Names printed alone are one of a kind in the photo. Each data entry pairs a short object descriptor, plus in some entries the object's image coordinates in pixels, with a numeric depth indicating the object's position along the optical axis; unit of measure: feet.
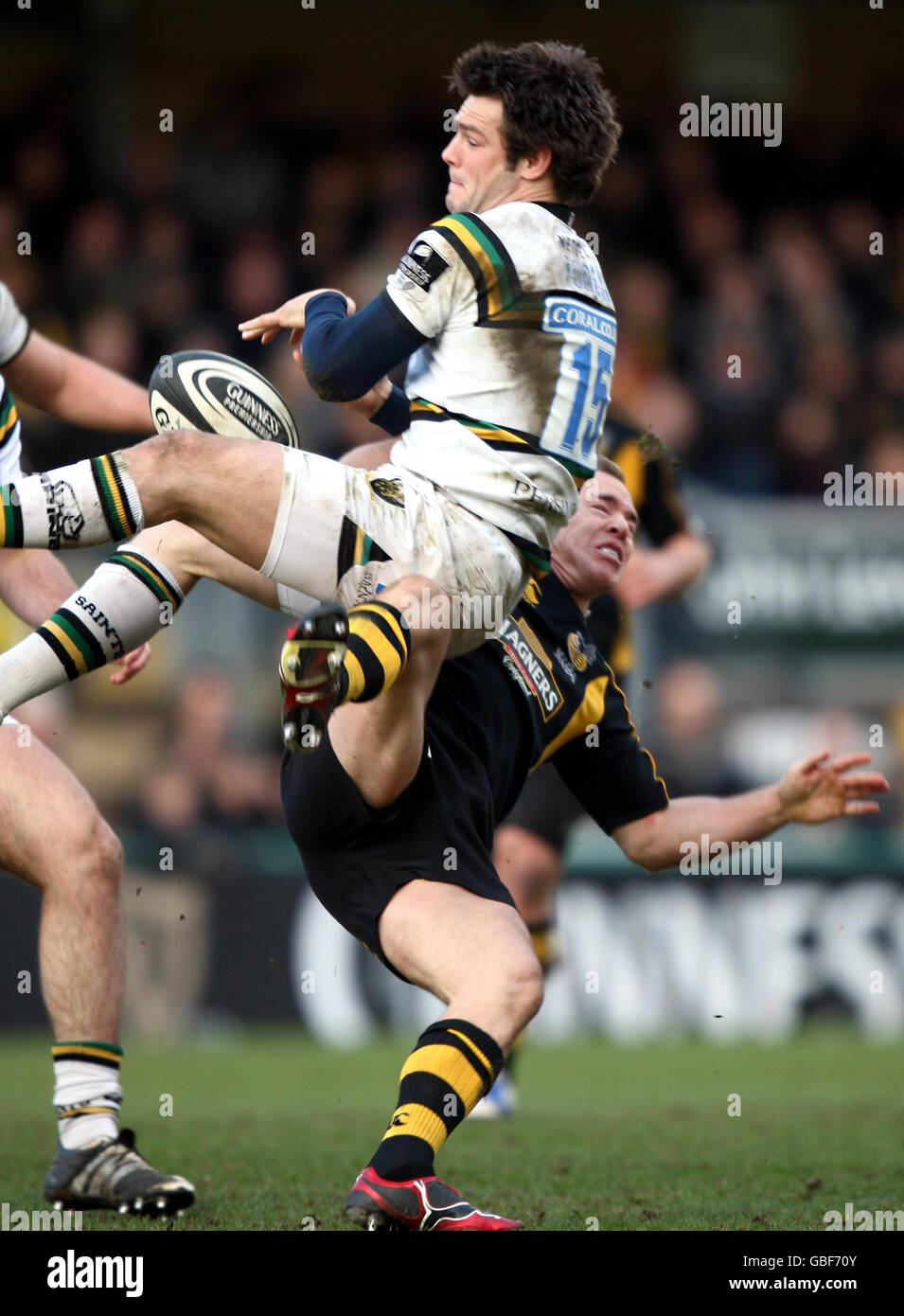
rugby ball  27.37
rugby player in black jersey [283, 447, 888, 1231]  24.22
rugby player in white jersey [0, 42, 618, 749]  24.79
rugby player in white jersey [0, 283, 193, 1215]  27.94
